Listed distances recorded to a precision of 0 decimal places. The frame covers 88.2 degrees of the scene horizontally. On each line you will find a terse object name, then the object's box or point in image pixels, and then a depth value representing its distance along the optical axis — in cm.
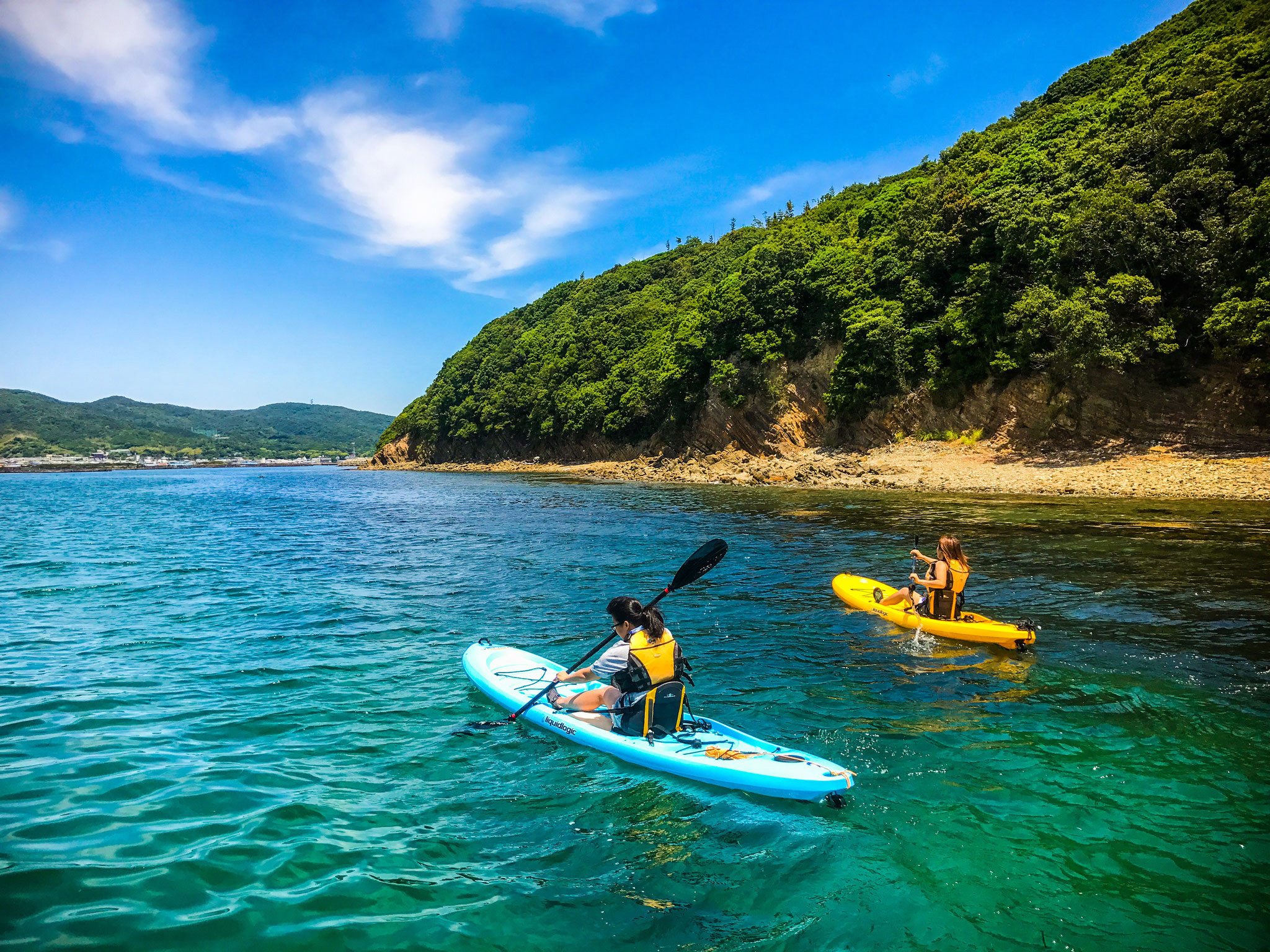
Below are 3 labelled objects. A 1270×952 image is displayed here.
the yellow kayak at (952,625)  894
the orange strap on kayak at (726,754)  566
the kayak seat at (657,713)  620
